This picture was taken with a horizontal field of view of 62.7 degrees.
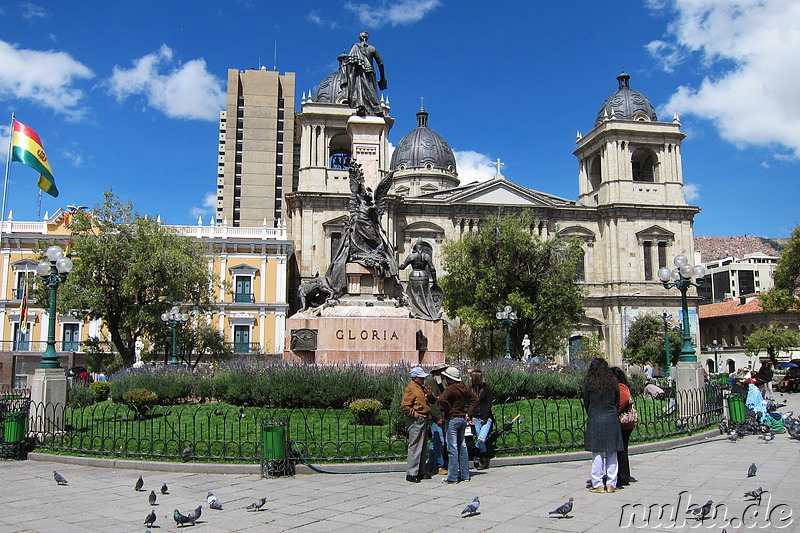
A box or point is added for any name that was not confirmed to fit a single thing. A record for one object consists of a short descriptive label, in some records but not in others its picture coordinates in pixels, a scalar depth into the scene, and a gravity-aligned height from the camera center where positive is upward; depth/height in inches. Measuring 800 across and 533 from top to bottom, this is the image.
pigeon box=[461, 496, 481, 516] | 256.8 -60.9
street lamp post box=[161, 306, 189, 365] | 956.6 +54.7
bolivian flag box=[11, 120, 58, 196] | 918.4 +285.1
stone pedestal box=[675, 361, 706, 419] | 509.0 -31.4
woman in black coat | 295.0 -34.2
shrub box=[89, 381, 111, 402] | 708.0 -37.3
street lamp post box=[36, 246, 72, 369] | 480.0 +63.9
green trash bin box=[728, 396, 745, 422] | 513.3 -47.9
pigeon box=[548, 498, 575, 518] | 250.7 -60.3
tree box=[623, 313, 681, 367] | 1726.1 +19.2
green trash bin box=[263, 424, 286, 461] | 342.3 -46.7
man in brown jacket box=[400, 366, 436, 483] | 325.4 -35.7
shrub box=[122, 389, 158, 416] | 534.6 -36.0
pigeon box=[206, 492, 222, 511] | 273.3 -61.6
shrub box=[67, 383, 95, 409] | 601.7 -37.4
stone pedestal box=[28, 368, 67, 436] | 441.7 -30.8
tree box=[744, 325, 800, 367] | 1676.9 +20.5
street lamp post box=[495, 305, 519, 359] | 1008.9 +51.0
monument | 560.7 +41.1
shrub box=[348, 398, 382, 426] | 446.0 -39.1
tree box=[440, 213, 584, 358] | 1423.5 +159.5
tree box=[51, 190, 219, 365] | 1045.2 +132.1
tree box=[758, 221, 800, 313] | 1366.9 +137.4
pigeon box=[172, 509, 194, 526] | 246.8 -61.2
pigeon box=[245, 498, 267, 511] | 272.1 -62.3
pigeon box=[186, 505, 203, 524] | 249.5 -60.5
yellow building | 1520.7 +162.8
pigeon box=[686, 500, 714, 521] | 244.4 -60.7
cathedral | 1796.3 +408.3
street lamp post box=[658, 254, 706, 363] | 553.9 +67.3
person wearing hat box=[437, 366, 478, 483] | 324.2 -34.4
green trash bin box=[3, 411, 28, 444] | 408.5 -44.2
